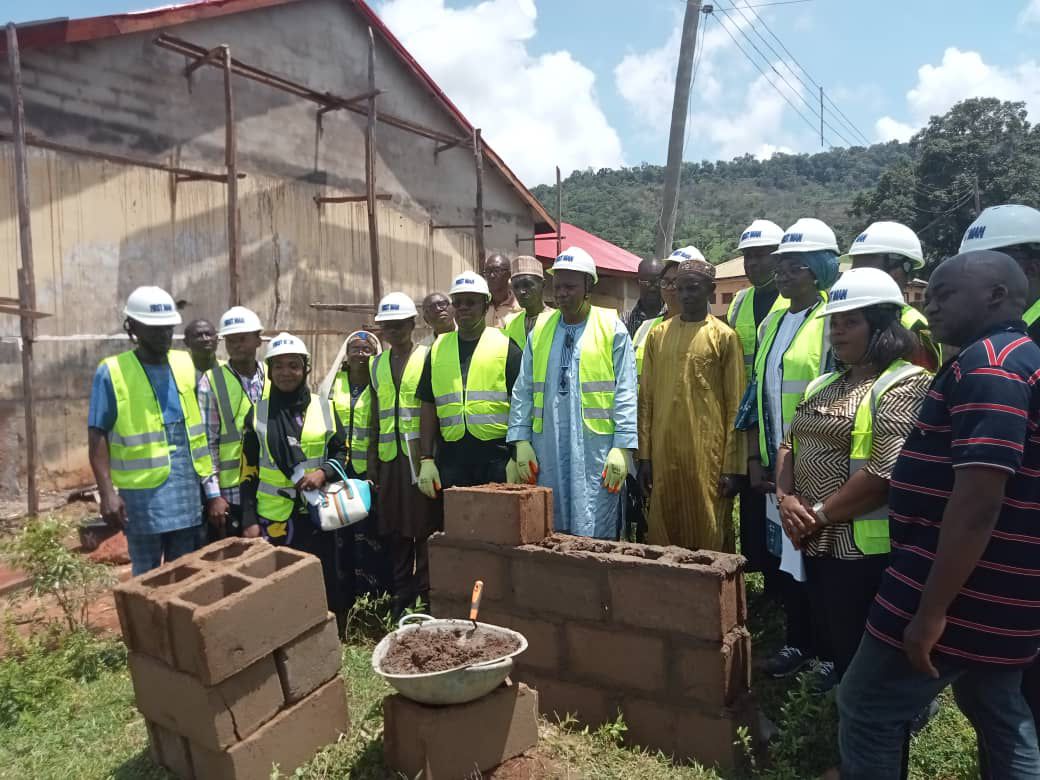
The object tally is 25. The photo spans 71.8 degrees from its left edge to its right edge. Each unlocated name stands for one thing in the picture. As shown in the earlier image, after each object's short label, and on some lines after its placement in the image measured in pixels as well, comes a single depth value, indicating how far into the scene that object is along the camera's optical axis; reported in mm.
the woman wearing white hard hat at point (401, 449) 4527
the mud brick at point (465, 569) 3400
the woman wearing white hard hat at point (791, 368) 3496
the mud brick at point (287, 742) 2738
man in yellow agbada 3953
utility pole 9680
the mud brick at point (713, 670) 2857
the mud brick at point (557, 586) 3131
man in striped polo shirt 1839
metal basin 2580
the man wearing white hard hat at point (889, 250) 3809
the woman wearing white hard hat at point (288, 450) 4266
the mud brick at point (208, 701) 2682
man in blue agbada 3914
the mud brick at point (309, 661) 2912
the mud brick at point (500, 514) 3309
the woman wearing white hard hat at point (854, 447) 2668
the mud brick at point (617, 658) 3016
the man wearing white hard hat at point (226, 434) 4309
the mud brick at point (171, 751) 2898
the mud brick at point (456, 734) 2670
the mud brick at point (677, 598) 2850
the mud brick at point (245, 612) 2613
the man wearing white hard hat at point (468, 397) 4336
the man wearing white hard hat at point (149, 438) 3934
